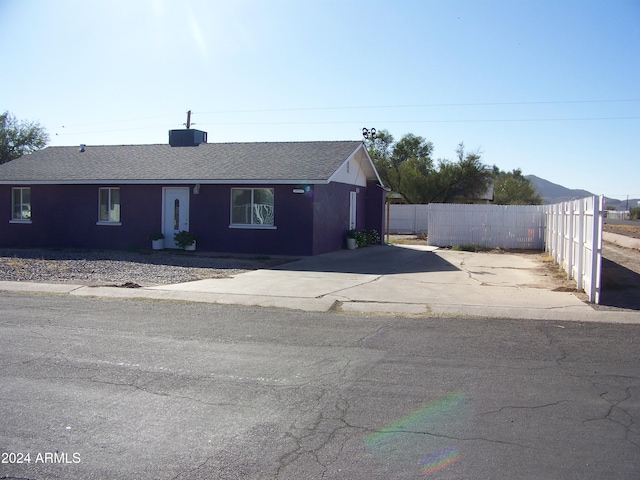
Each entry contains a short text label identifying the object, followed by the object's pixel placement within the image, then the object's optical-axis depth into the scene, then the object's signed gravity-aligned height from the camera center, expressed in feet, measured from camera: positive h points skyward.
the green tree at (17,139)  146.41 +17.05
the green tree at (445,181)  148.56 +8.18
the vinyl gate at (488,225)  88.07 -1.70
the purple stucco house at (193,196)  67.41 +1.67
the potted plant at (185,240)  69.46 -3.58
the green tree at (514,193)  184.82 +6.70
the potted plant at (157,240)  71.36 -3.79
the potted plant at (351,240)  79.77 -3.78
